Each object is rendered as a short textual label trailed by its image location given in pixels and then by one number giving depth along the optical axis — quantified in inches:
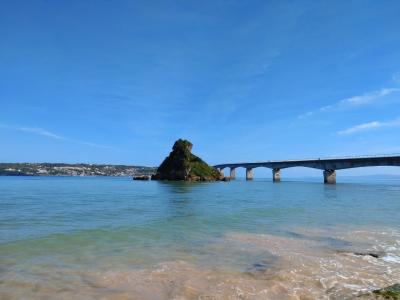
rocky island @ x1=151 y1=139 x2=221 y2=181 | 6063.0
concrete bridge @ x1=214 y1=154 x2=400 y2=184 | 3841.0
